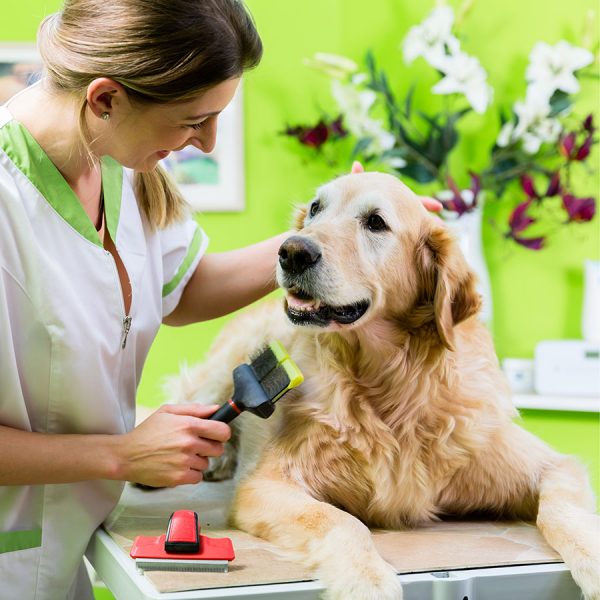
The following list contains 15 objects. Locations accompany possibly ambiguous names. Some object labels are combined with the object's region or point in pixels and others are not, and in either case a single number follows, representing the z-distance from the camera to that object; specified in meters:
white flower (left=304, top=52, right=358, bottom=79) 3.07
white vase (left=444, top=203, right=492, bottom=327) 2.92
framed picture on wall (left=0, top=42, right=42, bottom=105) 3.13
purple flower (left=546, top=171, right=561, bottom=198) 2.92
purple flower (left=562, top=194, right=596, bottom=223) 2.91
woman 1.21
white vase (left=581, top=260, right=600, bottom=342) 2.91
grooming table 1.02
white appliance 2.92
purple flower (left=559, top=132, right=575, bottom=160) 2.89
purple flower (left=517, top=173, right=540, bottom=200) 2.96
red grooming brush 1.05
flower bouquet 2.89
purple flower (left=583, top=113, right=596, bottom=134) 2.87
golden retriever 1.30
